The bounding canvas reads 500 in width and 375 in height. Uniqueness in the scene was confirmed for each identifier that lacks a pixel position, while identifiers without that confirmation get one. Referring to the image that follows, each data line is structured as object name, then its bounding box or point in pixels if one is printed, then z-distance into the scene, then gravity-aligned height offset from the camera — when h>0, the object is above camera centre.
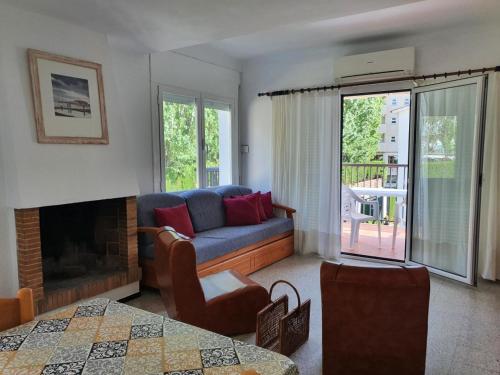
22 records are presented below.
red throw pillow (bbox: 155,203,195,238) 3.68 -0.65
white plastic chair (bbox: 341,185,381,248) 5.15 -0.88
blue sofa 3.53 -0.88
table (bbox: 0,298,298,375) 1.07 -0.61
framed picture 2.66 +0.44
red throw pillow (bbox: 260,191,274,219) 4.95 -0.67
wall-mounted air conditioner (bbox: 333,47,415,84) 4.03 +0.99
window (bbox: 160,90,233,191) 4.36 +0.17
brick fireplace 2.82 -0.86
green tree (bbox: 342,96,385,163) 9.23 +0.64
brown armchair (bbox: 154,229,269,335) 2.15 -0.97
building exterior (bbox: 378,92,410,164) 9.18 +0.70
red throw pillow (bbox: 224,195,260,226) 4.56 -0.72
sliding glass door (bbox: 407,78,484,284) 3.60 -0.27
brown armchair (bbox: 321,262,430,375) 1.74 -0.81
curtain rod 3.67 +0.82
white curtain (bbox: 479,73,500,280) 3.64 -0.40
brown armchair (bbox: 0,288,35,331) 1.34 -0.57
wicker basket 2.29 -1.12
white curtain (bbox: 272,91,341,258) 4.63 -0.15
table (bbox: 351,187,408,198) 5.43 -0.60
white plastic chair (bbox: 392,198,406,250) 5.09 -0.89
